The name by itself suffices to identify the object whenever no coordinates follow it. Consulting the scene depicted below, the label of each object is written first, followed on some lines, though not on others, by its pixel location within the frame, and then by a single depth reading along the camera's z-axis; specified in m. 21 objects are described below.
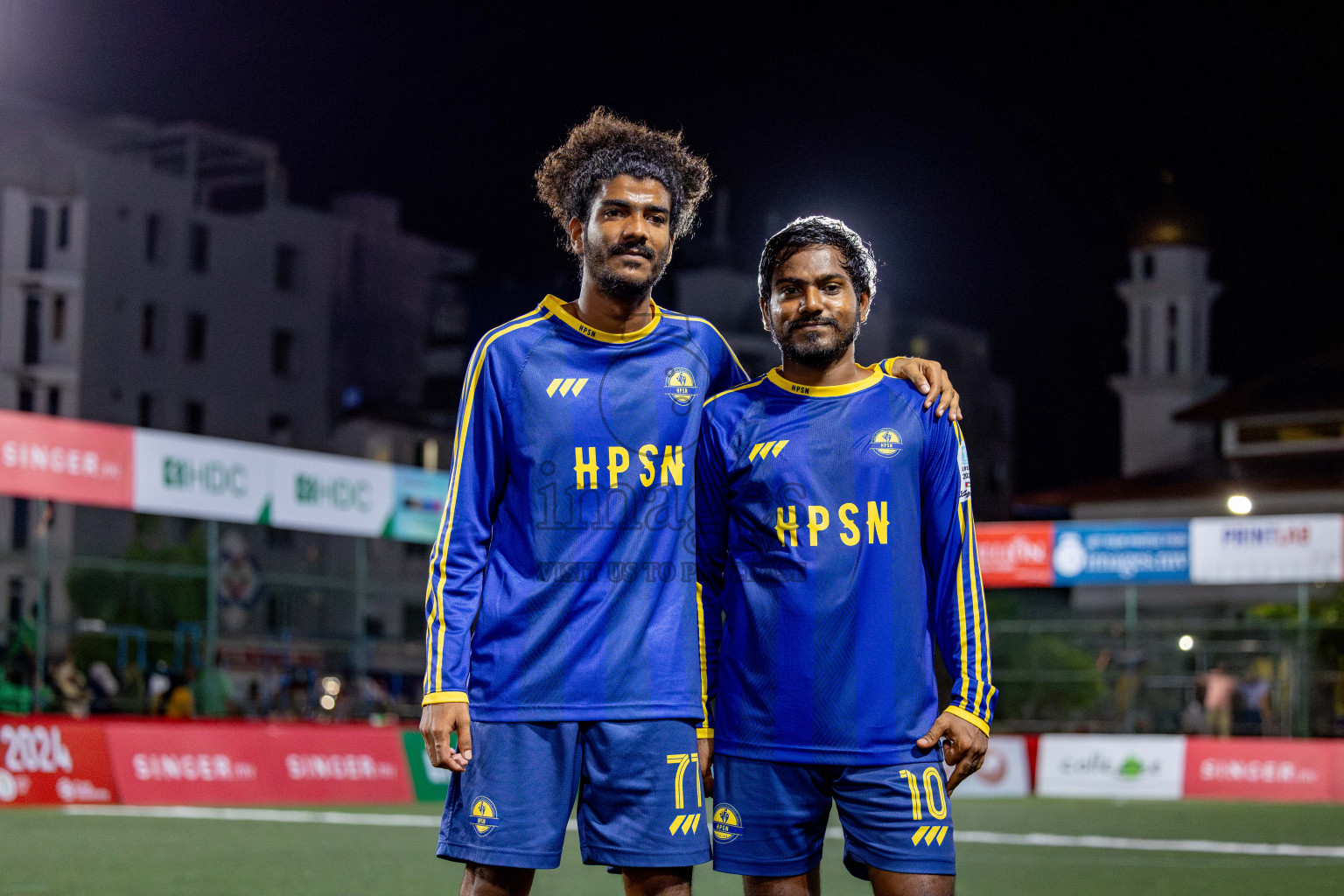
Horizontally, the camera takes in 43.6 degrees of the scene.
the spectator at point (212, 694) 19.86
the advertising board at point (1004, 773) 21.77
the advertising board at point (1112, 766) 21.44
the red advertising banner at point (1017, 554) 26.23
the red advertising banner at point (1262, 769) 20.78
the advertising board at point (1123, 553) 25.47
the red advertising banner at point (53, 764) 14.23
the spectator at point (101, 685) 19.97
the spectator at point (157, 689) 20.30
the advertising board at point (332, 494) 20.11
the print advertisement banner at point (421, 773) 17.66
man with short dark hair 4.16
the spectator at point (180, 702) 19.78
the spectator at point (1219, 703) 25.38
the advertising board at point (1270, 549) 25.08
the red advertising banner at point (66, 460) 16.30
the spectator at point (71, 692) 19.38
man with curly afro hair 4.11
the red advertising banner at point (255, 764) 15.18
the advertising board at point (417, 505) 22.22
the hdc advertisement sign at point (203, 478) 17.89
